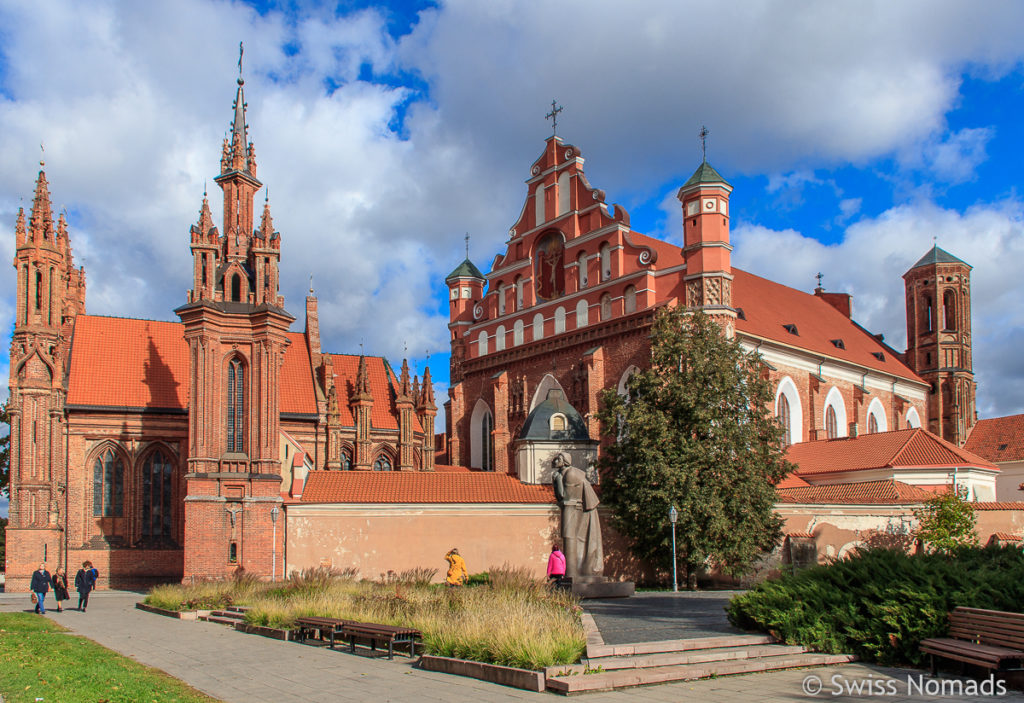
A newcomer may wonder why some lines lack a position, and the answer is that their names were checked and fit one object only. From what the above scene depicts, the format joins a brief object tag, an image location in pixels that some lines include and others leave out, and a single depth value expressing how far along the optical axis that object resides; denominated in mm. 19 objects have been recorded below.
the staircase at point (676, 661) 11016
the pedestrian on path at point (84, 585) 24547
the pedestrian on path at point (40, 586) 23094
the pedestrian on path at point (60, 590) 23922
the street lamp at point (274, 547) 27625
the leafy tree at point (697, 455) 26984
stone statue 25672
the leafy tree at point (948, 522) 27609
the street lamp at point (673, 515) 25906
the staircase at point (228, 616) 20000
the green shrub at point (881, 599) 12195
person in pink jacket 22906
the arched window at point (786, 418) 40750
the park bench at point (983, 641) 10422
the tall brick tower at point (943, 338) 54000
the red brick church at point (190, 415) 29328
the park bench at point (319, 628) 15422
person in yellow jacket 21219
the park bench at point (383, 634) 13766
